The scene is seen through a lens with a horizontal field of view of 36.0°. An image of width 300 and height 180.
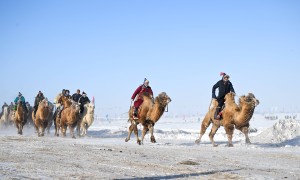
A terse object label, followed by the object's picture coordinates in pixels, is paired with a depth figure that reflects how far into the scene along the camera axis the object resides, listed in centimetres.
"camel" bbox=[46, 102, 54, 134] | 2899
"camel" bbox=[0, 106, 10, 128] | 3716
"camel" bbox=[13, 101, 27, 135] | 2505
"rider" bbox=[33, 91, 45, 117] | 2655
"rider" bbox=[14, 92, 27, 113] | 2550
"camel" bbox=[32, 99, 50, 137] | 2383
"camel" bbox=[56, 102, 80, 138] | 2317
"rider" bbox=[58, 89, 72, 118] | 2428
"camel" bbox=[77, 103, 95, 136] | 2762
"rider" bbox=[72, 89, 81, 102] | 2668
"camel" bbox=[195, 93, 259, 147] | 1539
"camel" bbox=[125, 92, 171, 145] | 1603
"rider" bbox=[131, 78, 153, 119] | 1714
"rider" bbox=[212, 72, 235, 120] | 1662
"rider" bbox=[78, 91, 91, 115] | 2690
